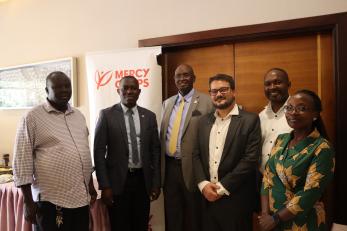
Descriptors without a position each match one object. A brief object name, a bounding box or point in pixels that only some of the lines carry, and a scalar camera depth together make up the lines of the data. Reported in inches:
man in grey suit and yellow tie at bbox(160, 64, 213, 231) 86.0
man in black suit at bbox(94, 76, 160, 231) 82.1
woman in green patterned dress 59.0
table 90.8
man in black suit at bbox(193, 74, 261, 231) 73.5
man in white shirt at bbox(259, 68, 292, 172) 77.6
